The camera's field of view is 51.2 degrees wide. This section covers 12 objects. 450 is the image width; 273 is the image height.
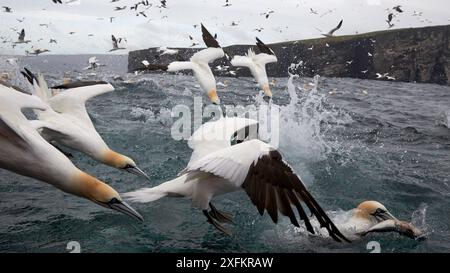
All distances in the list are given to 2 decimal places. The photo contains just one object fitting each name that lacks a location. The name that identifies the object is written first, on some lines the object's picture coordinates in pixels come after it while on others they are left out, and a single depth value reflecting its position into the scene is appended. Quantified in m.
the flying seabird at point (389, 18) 20.28
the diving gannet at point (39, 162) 3.81
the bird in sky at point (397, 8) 20.83
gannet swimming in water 5.27
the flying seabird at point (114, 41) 18.66
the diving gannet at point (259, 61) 12.68
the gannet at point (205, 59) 11.58
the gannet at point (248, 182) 3.99
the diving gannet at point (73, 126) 6.27
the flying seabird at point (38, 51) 18.20
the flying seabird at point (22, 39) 16.14
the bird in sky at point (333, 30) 17.27
